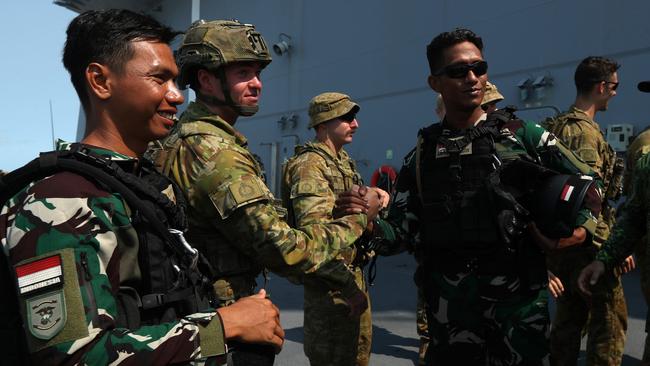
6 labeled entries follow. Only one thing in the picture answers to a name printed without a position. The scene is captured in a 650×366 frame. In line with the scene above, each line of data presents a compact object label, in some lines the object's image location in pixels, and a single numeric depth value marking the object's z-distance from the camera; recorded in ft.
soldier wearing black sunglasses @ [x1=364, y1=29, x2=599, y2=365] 7.51
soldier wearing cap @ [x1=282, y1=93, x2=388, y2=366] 10.21
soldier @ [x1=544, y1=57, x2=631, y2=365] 10.73
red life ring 34.91
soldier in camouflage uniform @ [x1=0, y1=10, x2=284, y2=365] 3.28
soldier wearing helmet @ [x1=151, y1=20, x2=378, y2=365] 5.48
